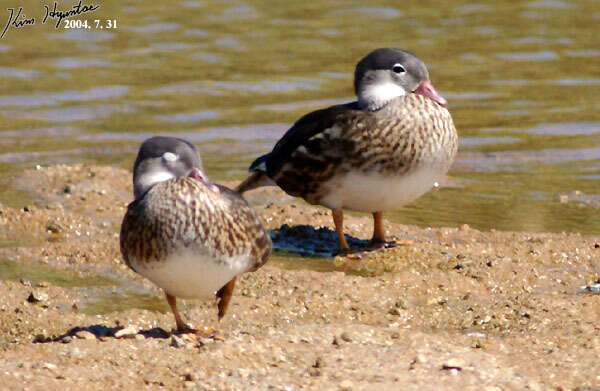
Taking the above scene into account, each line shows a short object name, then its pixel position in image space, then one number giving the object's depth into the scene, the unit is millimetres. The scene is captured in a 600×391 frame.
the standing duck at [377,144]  17719
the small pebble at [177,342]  12758
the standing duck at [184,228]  13078
